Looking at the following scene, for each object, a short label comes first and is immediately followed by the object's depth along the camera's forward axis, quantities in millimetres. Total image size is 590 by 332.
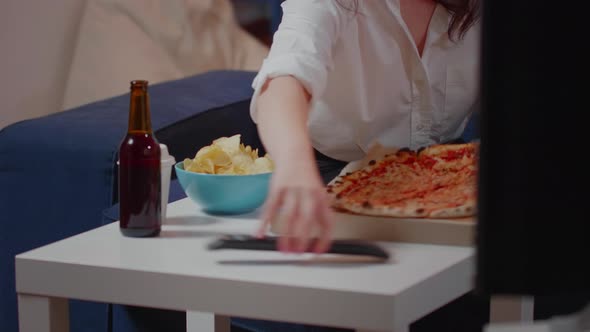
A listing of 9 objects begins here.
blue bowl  2517
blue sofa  3177
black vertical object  1734
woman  2847
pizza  2356
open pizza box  2309
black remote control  2225
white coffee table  2100
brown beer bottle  2353
